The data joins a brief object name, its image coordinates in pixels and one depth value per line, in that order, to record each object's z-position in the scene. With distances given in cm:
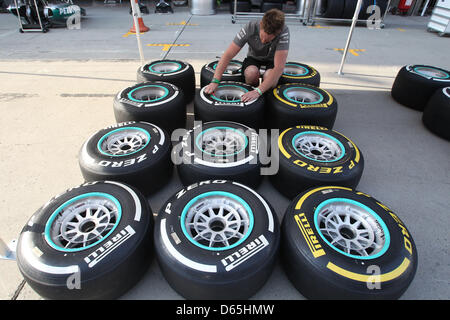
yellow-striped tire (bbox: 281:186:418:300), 135
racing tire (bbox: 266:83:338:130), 259
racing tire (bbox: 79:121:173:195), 196
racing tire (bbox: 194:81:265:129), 254
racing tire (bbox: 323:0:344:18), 893
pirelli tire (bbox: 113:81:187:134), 255
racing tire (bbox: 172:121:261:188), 197
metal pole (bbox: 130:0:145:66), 346
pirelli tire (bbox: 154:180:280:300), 136
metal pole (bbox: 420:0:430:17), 1186
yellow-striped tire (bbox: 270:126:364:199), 198
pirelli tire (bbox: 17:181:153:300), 134
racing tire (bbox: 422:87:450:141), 295
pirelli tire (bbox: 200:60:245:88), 330
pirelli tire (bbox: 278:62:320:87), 323
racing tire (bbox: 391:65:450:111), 342
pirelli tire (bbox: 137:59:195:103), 320
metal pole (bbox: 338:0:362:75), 384
